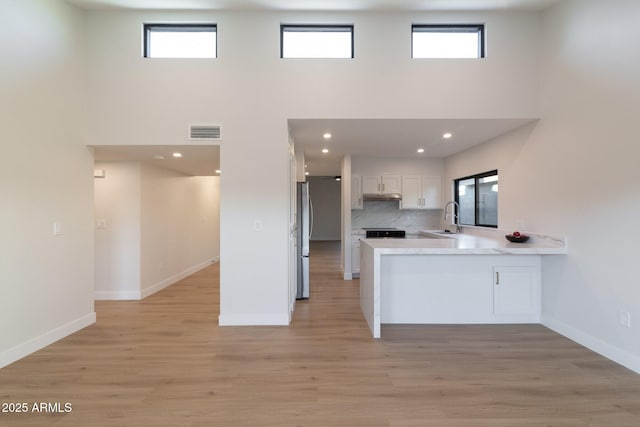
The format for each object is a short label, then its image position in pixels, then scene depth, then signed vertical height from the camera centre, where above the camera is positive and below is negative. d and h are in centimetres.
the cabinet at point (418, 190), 609 +41
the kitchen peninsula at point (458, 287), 339 -90
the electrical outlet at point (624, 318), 248 -92
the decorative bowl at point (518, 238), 350 -34
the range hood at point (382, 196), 599 +28
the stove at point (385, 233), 558 -44
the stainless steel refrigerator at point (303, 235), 443 -38
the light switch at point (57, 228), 304 -19
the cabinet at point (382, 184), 607 +54
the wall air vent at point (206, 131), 339 +91
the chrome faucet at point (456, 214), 538 -8
